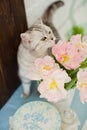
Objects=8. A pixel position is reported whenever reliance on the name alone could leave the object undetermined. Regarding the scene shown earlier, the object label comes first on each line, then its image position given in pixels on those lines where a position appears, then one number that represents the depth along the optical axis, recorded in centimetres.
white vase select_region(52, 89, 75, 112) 77
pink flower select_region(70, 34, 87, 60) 62
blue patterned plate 69
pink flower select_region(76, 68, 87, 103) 59
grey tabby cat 79
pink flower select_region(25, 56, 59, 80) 60
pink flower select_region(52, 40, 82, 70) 60
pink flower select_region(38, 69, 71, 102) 59
